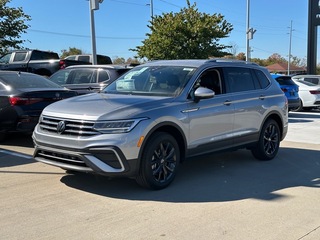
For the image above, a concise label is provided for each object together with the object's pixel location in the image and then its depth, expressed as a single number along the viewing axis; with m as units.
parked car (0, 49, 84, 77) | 16.73
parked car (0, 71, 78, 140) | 8.14
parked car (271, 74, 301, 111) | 15.46
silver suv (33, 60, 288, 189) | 5.15
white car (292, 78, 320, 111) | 17.66
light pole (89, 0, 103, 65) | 13.02
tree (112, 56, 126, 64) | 75.41
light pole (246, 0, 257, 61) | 26.75
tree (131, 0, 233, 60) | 20.22
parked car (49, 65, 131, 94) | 10.39
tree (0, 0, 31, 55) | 21.84
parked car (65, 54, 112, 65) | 20.16
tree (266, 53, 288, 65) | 113.62
